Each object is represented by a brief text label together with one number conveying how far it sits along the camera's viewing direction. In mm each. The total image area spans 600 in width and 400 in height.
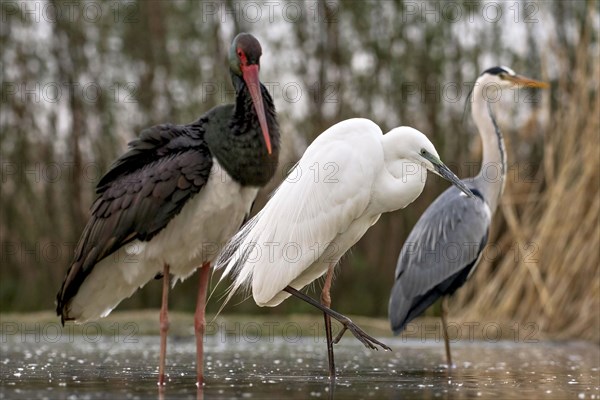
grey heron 17703
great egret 13297
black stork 12836
